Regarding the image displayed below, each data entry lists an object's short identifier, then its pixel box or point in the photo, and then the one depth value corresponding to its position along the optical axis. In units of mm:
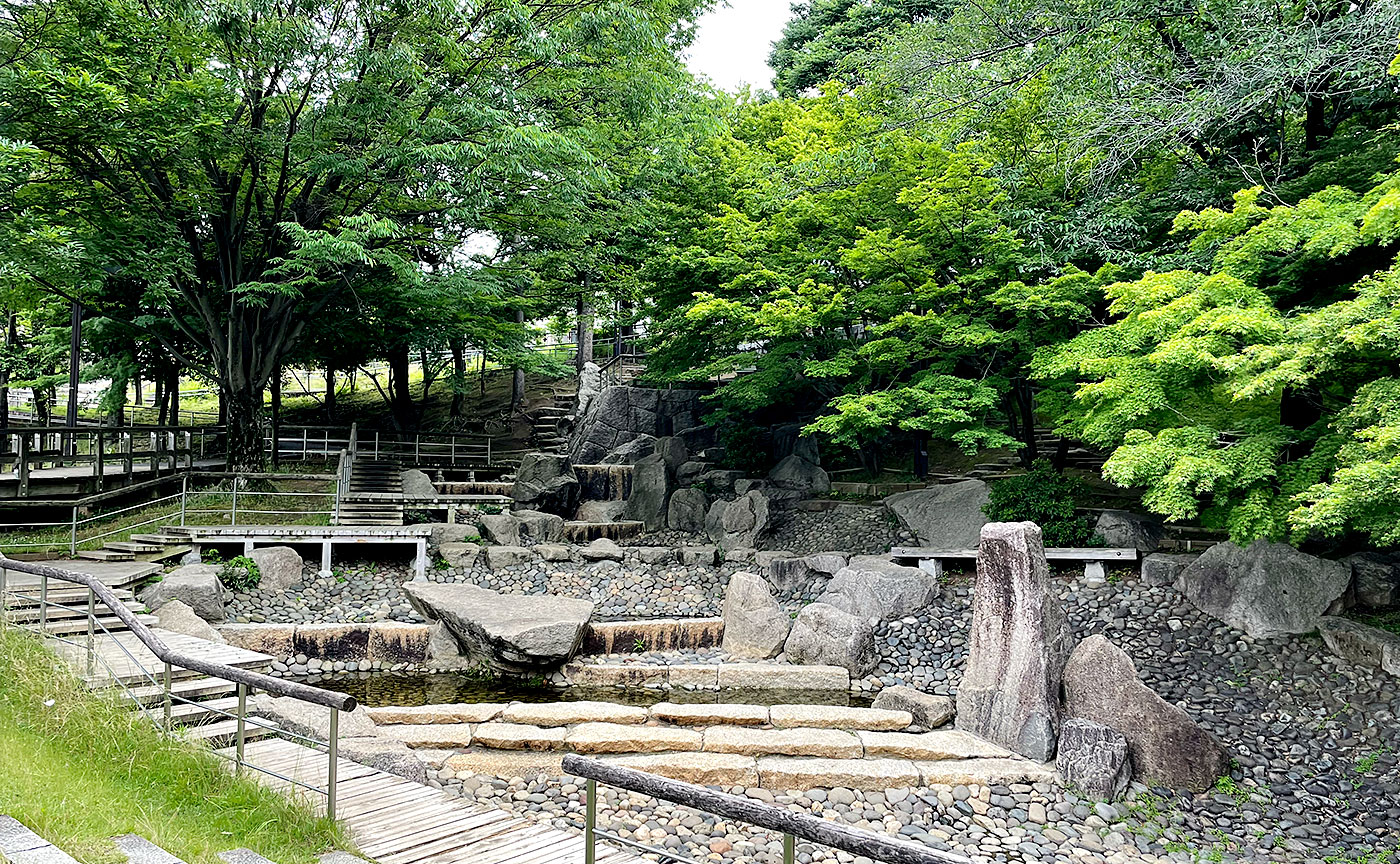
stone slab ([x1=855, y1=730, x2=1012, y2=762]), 8859
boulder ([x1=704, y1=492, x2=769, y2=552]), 18297
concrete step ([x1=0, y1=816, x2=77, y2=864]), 3406
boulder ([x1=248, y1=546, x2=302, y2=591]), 13938
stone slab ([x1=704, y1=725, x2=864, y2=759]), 8773
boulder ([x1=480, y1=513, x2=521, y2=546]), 17422
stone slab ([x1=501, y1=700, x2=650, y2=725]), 9258
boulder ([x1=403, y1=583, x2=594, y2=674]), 11438
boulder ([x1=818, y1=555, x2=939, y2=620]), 13156
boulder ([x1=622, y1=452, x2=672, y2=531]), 20203
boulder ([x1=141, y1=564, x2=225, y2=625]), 11656
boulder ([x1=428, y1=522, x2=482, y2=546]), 16969
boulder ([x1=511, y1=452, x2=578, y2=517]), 20547
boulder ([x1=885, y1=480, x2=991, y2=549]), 14984
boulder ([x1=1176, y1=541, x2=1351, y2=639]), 10562
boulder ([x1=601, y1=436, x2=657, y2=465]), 23031
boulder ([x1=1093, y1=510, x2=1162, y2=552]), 13336
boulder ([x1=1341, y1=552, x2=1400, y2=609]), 10406
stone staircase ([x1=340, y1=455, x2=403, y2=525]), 16547
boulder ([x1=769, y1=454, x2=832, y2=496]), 19938
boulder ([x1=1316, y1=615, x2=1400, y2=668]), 9531
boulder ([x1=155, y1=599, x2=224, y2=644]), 10703
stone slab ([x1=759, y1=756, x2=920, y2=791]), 8141
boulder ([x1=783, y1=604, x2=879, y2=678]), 11812
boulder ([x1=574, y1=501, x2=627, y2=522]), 20438
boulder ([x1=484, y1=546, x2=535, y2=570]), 16141
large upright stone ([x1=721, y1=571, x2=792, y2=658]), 12578
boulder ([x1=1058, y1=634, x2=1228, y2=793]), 8164
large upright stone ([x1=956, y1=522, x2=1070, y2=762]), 9289
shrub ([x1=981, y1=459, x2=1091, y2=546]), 13648
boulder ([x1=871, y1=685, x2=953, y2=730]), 9938
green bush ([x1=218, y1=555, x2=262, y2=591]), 13500
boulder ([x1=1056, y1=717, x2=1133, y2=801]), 8055
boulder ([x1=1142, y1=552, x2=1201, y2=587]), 12391
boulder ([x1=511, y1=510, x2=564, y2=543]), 18156
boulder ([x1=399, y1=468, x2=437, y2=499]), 19562
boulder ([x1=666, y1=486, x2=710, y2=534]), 19641
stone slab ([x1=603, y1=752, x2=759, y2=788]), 8117
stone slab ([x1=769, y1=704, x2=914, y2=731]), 9688
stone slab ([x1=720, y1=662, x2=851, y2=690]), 11531
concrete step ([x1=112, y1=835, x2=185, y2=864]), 3799
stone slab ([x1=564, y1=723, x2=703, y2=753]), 8561
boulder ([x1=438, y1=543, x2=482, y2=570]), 16125
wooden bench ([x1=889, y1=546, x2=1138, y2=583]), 12961
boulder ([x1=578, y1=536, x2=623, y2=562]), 17125
